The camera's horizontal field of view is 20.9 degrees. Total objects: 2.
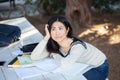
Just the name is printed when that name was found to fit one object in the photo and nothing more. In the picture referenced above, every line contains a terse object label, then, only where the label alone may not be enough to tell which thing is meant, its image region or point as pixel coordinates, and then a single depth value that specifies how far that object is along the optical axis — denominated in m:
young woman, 2.48
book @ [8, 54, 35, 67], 2.63
